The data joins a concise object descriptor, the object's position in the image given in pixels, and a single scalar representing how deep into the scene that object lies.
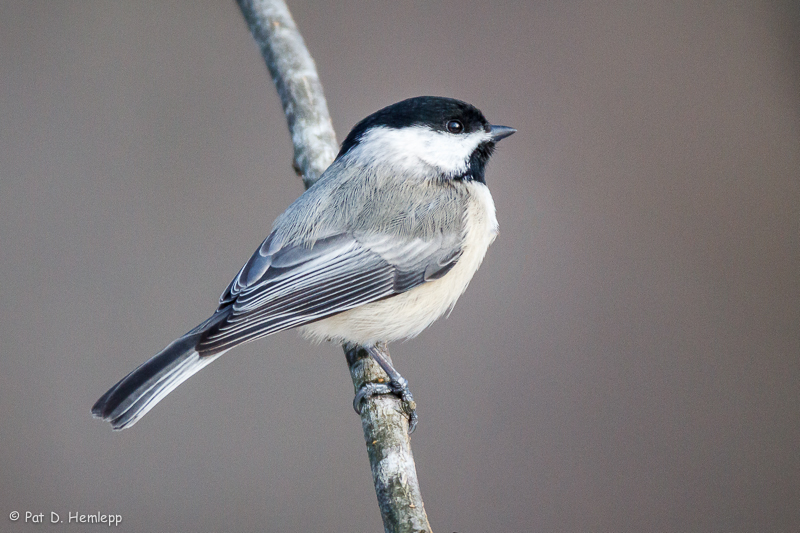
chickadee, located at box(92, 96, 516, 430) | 2.46
